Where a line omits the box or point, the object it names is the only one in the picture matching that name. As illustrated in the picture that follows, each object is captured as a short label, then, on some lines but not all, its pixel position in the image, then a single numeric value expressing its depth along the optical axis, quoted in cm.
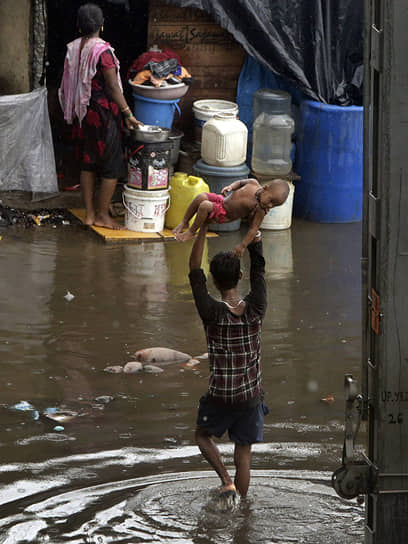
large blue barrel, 2008
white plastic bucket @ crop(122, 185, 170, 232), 1883
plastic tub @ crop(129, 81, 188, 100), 1944
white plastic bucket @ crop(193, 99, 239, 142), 2030
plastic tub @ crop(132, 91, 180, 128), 1959
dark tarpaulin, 2011
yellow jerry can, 1911
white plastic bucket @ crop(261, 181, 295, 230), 1984
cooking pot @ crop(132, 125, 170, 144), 1848
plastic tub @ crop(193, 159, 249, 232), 1948
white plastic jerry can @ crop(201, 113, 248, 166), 1925
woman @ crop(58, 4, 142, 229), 1791
